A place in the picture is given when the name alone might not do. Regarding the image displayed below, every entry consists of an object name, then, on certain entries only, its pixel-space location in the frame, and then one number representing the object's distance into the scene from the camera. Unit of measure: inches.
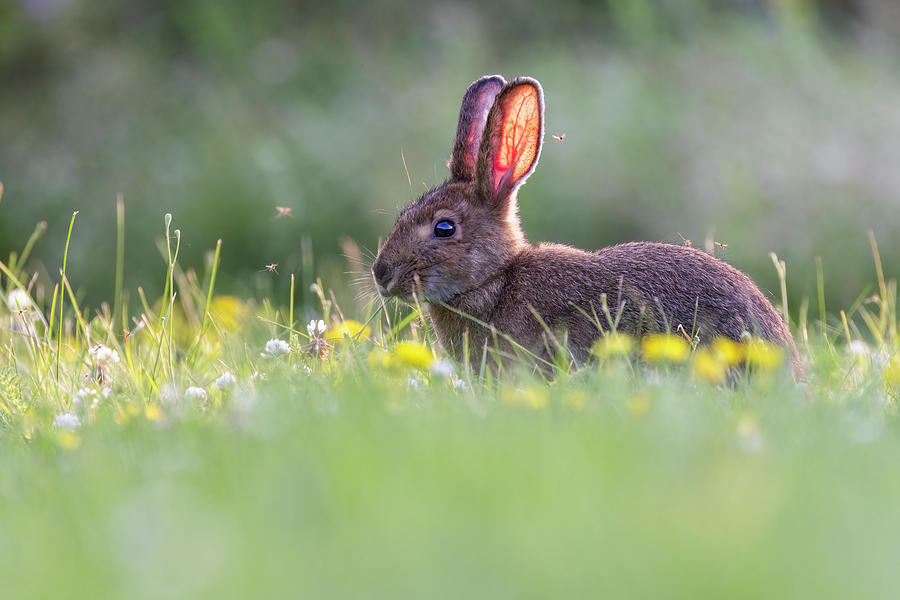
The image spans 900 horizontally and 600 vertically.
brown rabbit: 373.7
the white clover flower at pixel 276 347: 348.1
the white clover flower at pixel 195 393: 303.7
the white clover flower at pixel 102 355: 357.7
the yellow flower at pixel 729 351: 291.3
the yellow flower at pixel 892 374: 331.5
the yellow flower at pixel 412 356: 310.2
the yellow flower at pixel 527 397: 259.6
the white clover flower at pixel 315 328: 364.7
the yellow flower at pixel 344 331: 352.0
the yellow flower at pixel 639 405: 240.1
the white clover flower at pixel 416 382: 313.4
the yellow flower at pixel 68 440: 260.8
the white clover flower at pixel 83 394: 315.3
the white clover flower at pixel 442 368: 297.0
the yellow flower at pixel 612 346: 289.6
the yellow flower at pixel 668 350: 277.5
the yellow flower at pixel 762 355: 284.4
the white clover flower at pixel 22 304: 378.0
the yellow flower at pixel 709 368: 266.4
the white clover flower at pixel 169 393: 306.4
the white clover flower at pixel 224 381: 315.9
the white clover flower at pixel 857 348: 363.3
